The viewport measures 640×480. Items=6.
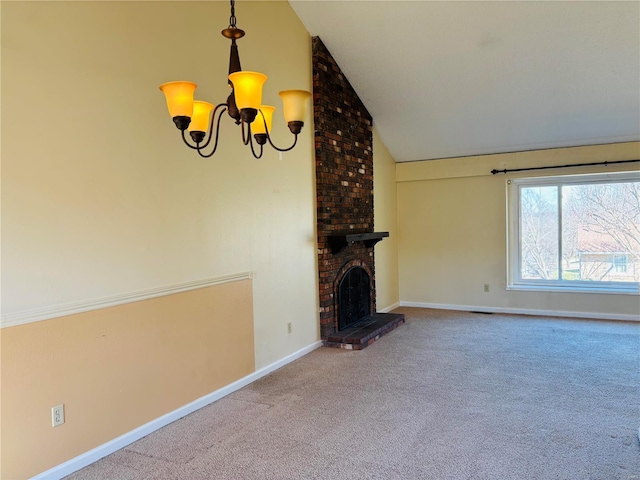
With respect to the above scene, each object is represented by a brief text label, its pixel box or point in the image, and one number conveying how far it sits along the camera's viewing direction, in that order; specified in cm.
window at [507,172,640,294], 553
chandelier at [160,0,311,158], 203
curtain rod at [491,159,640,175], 540
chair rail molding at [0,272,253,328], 223
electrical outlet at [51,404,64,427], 238
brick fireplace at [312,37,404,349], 471
